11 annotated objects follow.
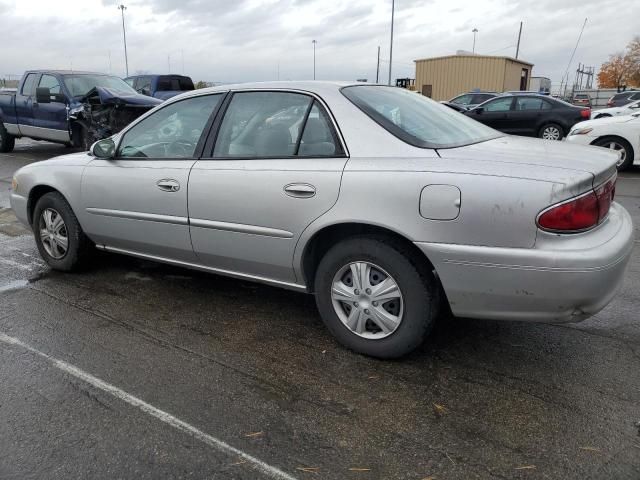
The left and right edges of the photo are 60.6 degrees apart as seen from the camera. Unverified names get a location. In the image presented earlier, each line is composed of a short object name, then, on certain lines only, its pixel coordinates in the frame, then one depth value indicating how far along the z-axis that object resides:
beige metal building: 34.19
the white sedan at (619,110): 17.39
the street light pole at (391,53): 35.04
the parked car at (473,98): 20.12
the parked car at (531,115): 13.98
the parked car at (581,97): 30.60
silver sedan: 2.64
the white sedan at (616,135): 9.80
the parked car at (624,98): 26.74
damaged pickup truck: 9.14
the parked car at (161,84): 15.48
